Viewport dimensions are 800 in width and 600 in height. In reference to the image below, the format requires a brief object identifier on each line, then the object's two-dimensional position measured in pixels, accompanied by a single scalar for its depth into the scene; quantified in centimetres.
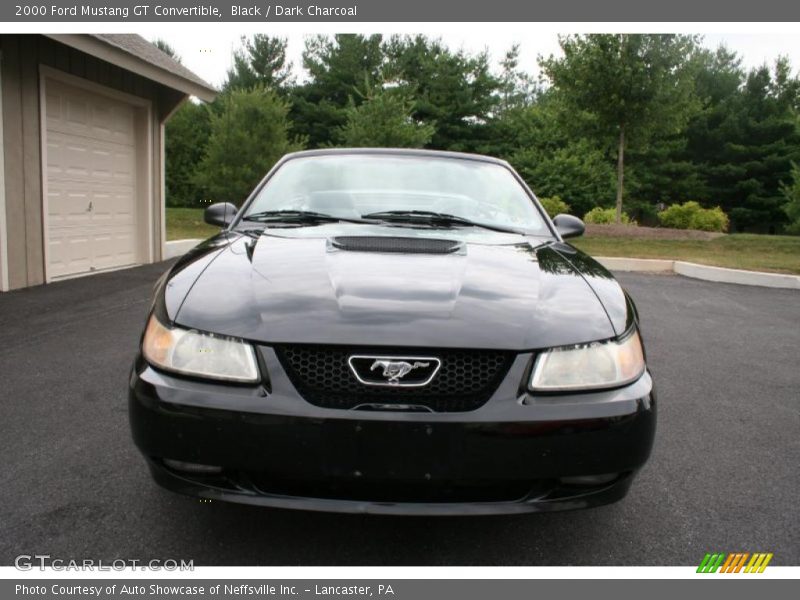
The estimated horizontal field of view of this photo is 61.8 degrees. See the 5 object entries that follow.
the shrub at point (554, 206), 2535
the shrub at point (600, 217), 2186
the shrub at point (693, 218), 2098
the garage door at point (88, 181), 877
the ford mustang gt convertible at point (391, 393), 187
